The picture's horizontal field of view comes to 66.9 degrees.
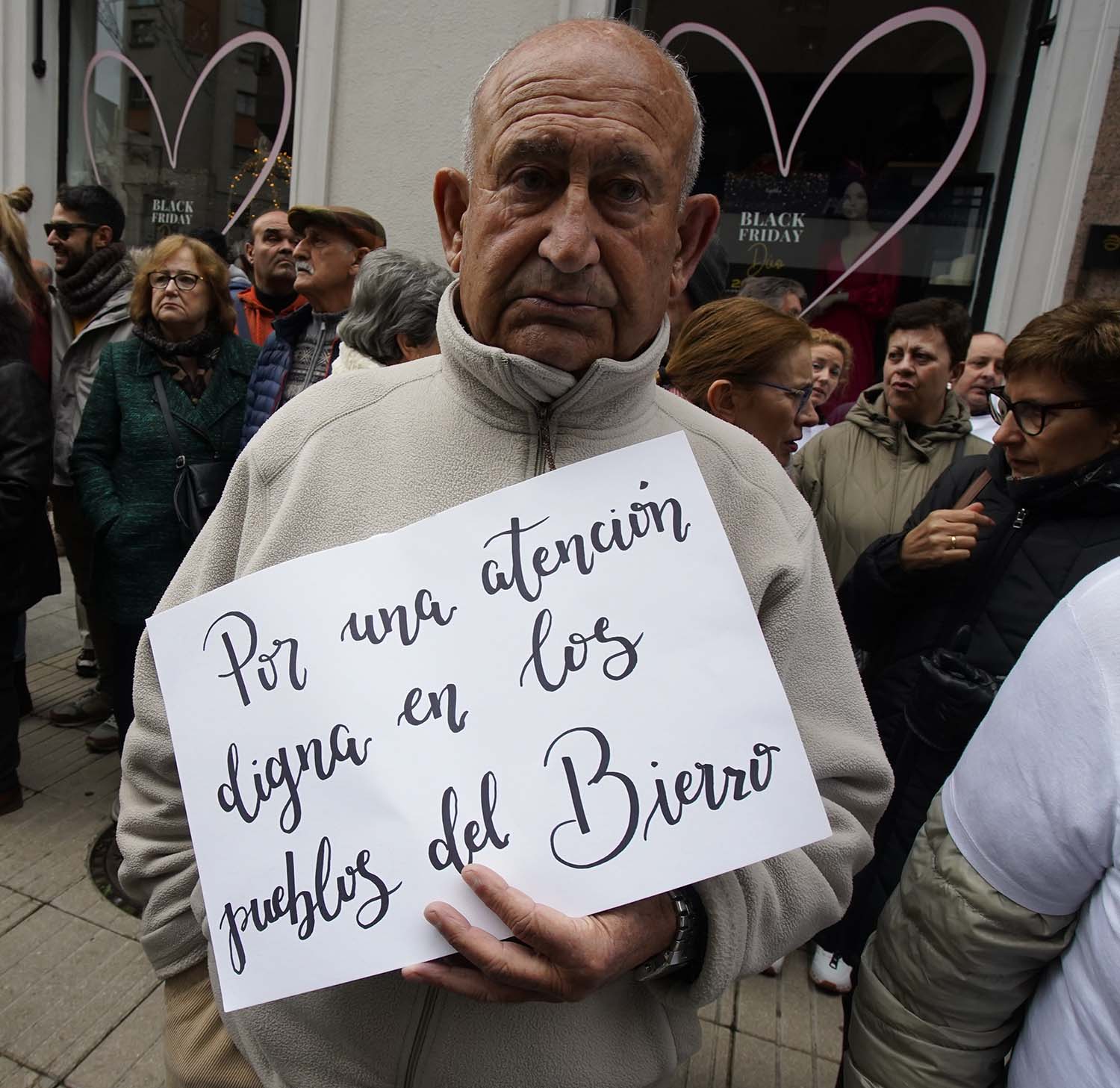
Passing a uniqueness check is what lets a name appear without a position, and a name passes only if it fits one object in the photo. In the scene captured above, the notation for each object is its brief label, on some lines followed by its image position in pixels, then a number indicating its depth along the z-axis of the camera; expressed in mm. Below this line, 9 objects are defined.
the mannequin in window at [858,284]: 4785
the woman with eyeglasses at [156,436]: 2910
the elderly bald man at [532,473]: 902
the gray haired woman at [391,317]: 2521
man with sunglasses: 3439
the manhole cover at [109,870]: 2664
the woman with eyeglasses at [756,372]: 2191
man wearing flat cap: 2936
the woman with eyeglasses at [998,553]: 1900
